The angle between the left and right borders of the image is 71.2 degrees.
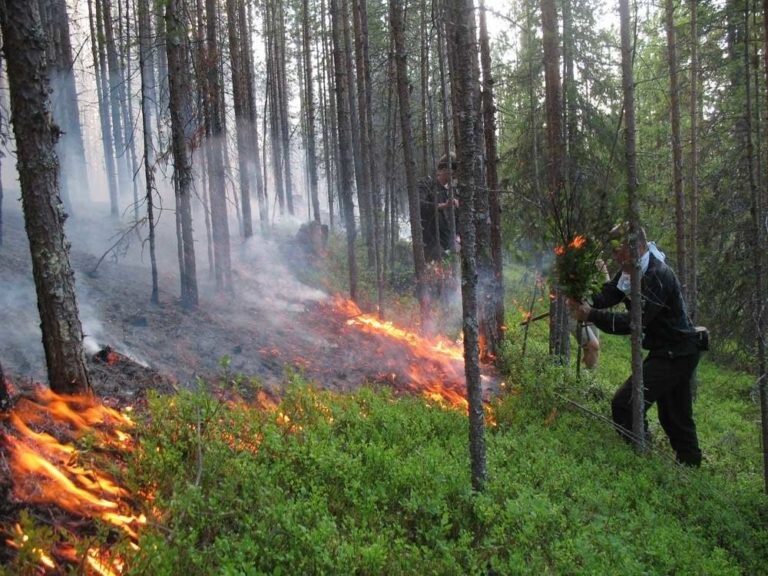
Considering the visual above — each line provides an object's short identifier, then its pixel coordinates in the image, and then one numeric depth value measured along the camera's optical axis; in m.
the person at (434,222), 14.02
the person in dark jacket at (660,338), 6.60
